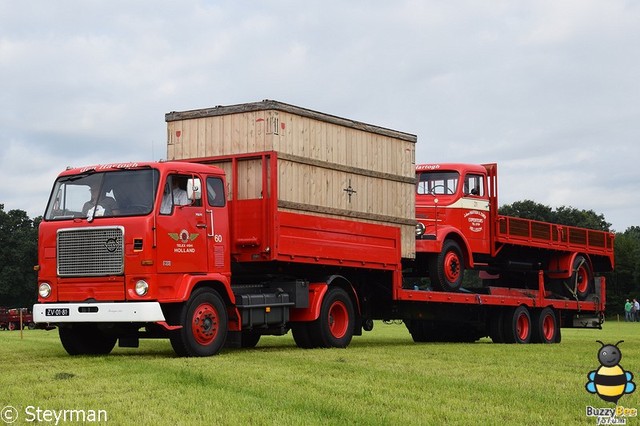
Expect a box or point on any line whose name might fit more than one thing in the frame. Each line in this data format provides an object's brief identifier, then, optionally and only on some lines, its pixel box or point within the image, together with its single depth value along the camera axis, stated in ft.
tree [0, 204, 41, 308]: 270.46
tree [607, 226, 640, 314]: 280.72
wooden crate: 58.03
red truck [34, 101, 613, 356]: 51.19
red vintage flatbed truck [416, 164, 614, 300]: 73.05
